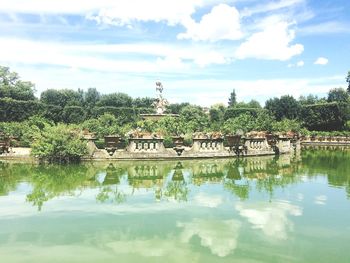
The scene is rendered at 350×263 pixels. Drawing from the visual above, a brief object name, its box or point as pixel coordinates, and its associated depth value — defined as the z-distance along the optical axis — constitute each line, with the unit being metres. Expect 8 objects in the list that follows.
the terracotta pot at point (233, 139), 23.86
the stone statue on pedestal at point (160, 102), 40.69
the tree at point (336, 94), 77.05
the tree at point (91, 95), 70.86
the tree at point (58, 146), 19.48
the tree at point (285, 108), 53.62
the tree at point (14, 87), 49.38
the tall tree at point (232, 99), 82.91
